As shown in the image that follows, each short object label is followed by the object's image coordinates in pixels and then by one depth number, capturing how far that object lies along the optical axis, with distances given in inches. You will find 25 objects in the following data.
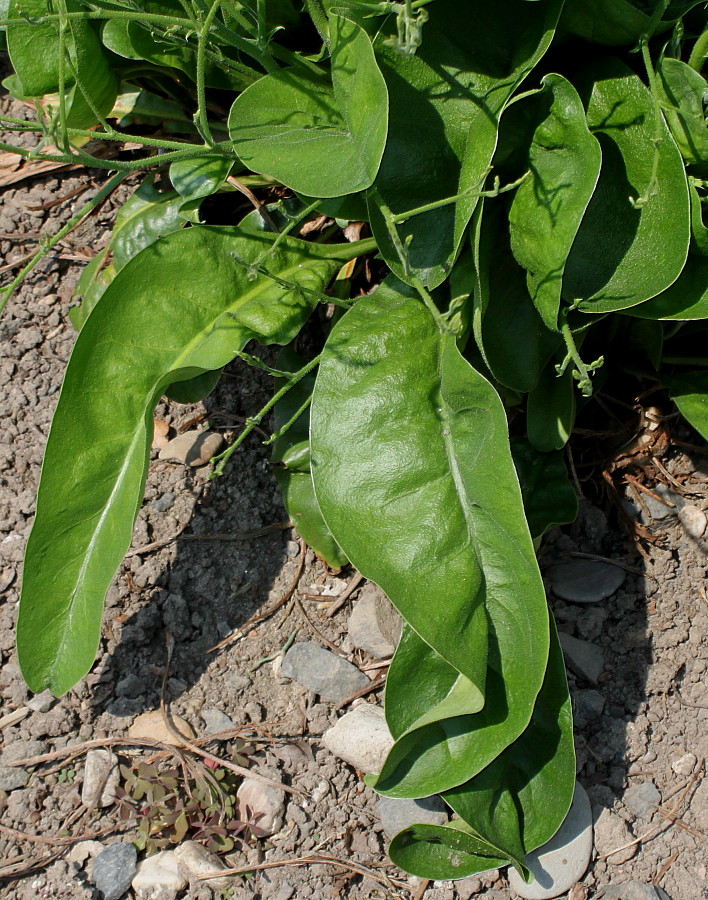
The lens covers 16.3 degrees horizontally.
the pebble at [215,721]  44.2
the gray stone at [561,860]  42.8
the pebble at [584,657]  44.2
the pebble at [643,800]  43.5
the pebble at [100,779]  43.6
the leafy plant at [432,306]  40.2
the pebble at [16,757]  43.7
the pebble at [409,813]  43.2
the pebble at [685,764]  43.7
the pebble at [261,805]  43.4
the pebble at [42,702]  44.1
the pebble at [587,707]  44.0
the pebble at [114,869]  42.9
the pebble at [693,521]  44.9
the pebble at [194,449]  45.8
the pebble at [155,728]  44.1
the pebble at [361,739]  43.5
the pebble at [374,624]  44.2
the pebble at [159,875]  42.8
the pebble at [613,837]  43.2
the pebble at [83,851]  43.2
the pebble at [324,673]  44.3
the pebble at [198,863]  42.9
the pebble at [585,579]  44.6
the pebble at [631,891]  42.8
